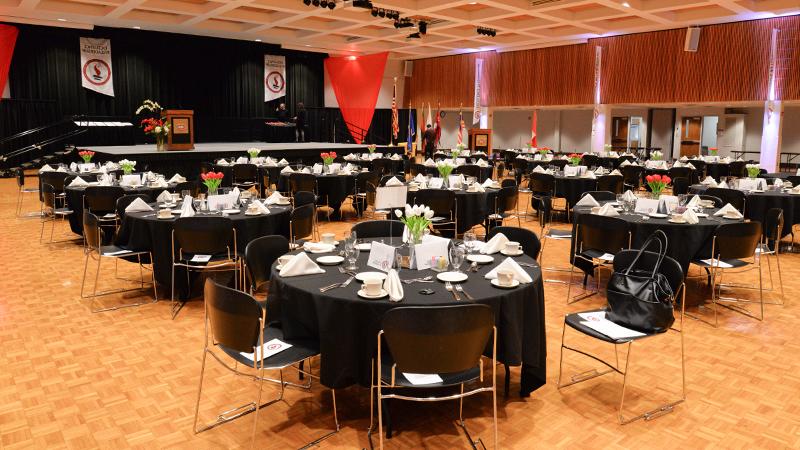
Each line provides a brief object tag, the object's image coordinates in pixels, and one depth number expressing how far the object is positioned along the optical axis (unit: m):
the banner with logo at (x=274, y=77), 22.28
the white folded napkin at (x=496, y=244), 4.21
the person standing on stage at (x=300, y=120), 21.16
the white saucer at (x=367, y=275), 3.44
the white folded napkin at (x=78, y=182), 8.19
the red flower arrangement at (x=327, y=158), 10.74
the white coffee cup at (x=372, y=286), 3.22
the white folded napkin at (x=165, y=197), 6.50
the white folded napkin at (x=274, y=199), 6.51
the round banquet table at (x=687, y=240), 5.57
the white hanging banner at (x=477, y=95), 22.94
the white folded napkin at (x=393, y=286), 3.17
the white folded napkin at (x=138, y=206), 6.05
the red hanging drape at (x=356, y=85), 23.47
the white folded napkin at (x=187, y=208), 5.77
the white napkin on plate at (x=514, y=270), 3.47
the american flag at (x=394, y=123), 21.66
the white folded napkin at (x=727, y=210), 6.10
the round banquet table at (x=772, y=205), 7.79
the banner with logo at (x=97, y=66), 18.64
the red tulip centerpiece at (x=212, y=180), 6.31
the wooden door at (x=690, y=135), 20.48
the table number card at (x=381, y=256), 3.73
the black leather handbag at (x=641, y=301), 3.50
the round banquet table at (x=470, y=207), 7.91
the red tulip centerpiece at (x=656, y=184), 6.49
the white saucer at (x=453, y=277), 3.50
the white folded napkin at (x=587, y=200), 6.71
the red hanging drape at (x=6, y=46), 17.22
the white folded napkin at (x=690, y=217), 5.66
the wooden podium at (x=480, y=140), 19.25
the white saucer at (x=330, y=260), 3.85
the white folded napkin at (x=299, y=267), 3.58
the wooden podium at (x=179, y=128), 14.83
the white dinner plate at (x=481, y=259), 3.90
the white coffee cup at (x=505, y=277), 3.40
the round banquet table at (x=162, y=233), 5.62
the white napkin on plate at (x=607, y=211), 6.09
